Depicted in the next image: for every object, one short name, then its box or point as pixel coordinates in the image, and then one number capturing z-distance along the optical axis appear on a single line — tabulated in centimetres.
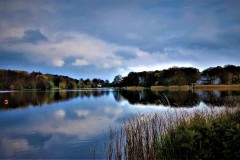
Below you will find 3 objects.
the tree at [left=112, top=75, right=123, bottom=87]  11785
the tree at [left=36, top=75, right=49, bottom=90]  9296
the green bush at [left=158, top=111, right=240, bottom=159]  360
